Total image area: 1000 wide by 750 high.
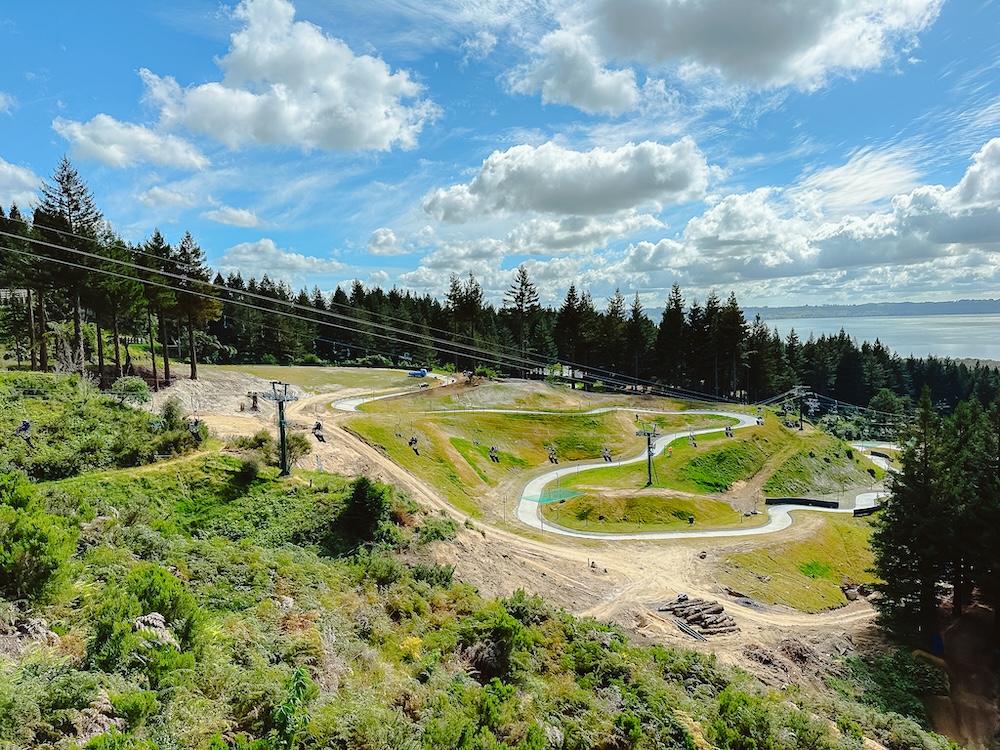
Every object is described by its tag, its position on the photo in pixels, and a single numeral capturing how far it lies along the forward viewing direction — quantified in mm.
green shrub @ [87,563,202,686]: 10164
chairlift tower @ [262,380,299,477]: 28312
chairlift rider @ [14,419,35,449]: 25188
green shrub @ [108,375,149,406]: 38662
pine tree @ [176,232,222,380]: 55625
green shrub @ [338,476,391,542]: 23859
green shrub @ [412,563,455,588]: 21312
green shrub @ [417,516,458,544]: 26562
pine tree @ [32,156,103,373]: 42625
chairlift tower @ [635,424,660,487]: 52675
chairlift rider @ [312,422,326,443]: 39469
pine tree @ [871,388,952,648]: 32688
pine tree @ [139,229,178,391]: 50312
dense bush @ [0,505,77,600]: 11633
